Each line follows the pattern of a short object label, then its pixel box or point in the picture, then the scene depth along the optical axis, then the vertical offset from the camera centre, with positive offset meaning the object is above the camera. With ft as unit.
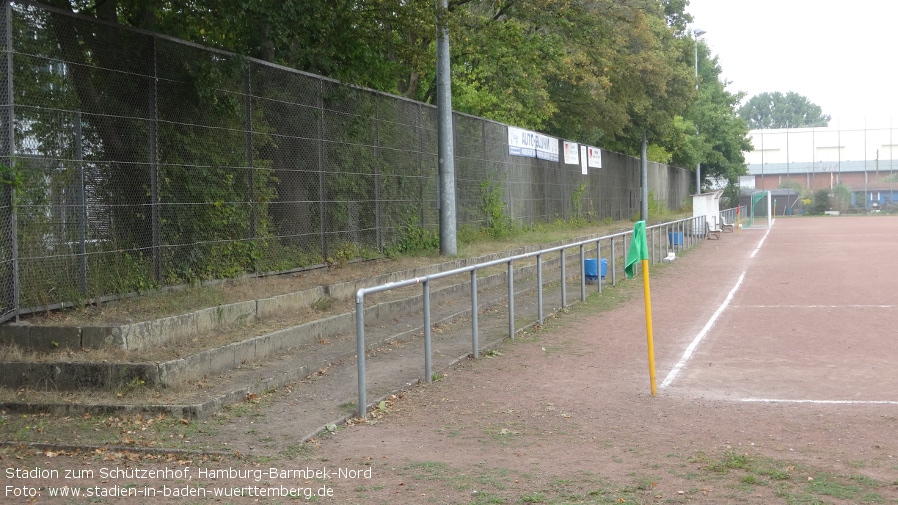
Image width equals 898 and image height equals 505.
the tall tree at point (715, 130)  201.26 +15.32
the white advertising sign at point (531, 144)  85.30 +5.58
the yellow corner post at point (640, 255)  29.25 -1.65
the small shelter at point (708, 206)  119.96 -0.74
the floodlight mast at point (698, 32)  181.09 +31.29
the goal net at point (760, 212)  168.02 -2.89
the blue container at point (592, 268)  58.72 -3.91
